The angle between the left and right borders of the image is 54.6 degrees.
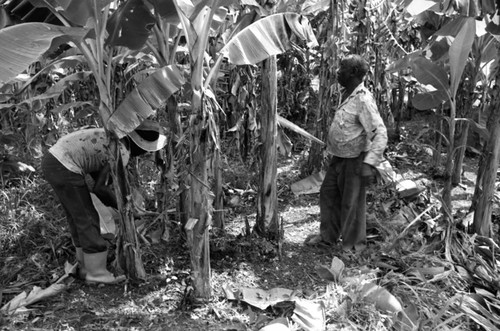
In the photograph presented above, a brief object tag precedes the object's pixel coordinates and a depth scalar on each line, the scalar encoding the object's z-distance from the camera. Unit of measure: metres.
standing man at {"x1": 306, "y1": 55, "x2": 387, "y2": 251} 4.32
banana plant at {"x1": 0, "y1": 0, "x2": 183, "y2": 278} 2.87
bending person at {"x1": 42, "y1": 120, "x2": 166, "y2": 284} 3.96
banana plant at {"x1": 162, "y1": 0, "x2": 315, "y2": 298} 3.45
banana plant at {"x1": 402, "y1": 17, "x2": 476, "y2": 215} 4.44
